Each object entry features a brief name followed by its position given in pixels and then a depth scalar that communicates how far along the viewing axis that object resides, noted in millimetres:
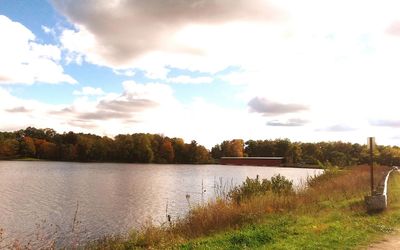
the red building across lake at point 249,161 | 171125
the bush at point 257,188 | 25828
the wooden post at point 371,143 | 20297
